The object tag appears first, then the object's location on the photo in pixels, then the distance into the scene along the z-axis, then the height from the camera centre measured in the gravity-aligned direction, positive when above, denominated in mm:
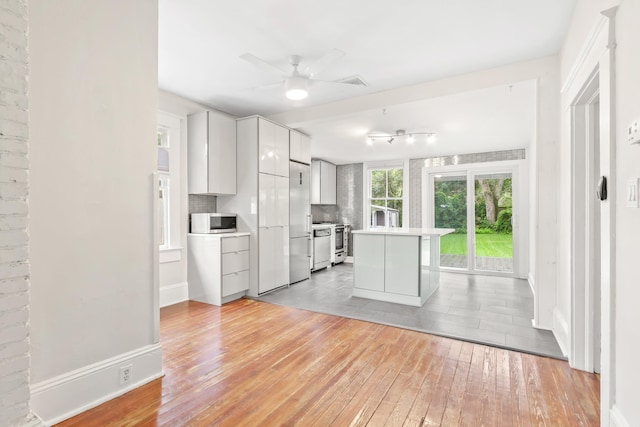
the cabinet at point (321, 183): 7414 +781
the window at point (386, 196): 7539 +457
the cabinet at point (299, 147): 5066 +1149
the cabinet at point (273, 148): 4465 +1005
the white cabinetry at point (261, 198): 4430 +250
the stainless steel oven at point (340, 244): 7329 -716
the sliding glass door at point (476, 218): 6125 -75
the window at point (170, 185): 4094 +402
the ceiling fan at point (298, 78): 2791 +1331
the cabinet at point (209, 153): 4184 +854
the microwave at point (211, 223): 4156 -106
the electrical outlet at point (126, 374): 2059 -1060
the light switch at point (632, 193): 1271 +86
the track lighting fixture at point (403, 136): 5199 +1359
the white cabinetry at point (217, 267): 4039 -696
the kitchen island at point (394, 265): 3924 -669
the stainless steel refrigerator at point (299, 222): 5121 -123
